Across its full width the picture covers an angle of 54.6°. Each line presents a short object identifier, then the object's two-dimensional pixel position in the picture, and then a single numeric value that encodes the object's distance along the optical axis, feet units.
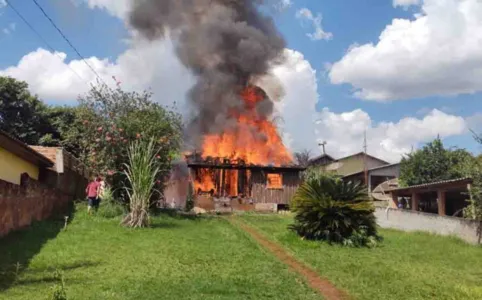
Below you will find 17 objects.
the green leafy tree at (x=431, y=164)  110.11
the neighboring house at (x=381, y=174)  154.51
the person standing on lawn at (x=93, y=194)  59.72
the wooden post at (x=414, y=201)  89.22
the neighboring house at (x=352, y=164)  179.08
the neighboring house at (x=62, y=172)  59.47
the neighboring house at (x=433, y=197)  66.59
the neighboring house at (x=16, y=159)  43.50
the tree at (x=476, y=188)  52.90
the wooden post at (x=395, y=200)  102.72
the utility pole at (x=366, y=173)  147.74
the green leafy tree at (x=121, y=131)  66.69
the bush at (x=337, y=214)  47.91
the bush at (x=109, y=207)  59.11
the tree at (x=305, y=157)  186.19
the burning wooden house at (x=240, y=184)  108.88
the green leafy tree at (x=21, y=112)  109.29
